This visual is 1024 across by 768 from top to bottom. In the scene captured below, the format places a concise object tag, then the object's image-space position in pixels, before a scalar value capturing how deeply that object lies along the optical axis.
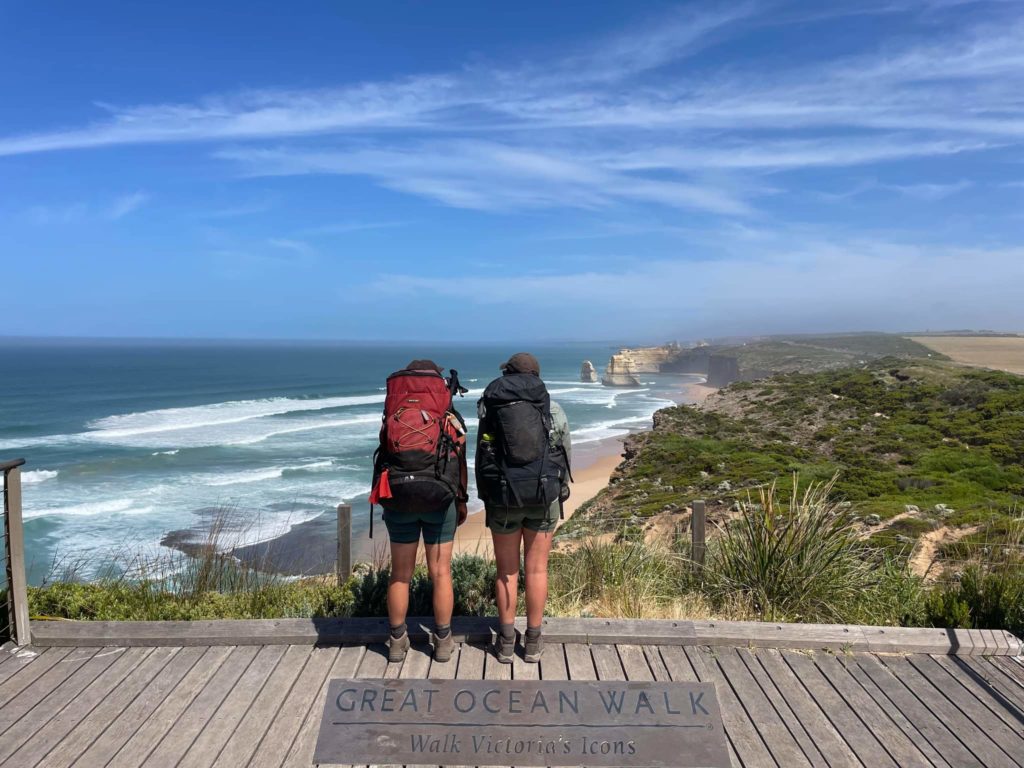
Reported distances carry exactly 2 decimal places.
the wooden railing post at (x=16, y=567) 3.42
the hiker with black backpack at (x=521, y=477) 3.07
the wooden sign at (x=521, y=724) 2.69
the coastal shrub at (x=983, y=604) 4.01
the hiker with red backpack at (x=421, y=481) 3.08
